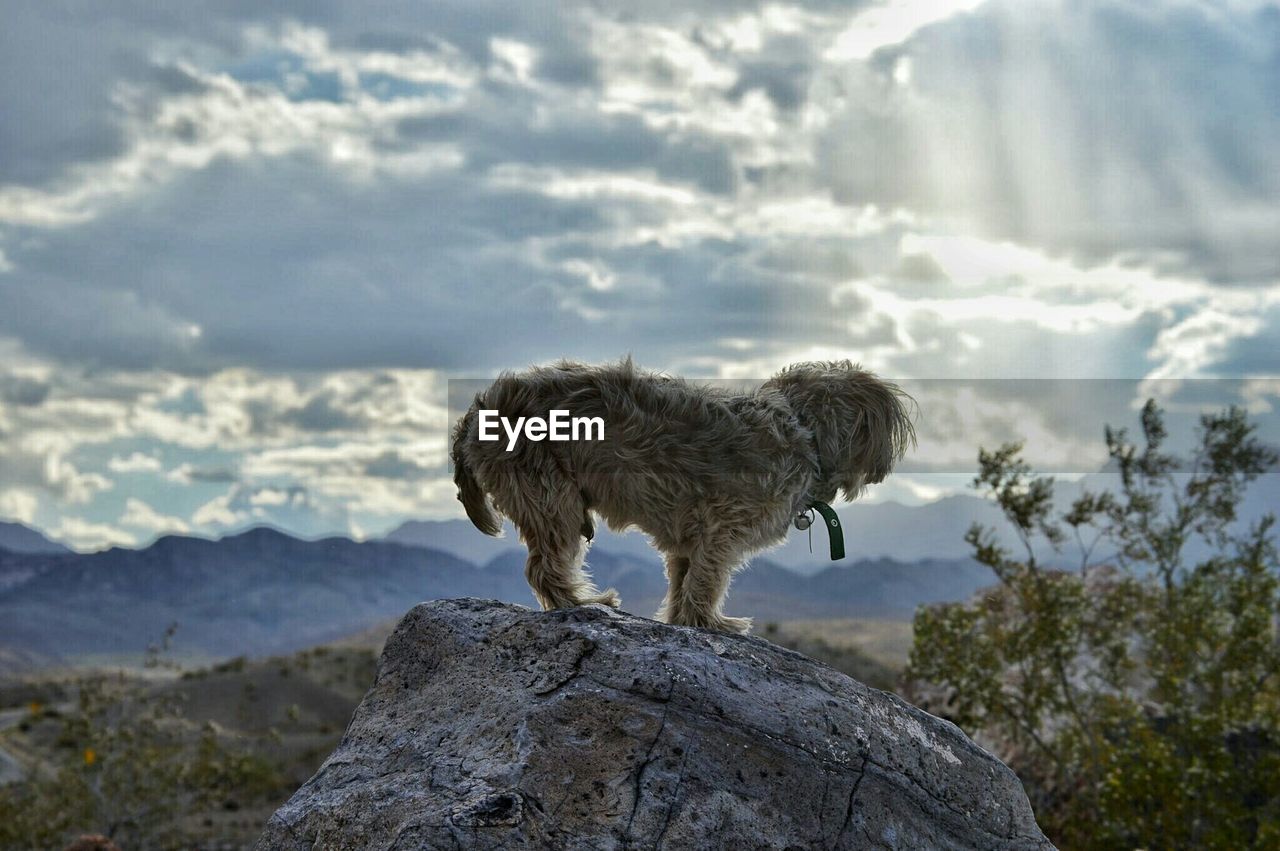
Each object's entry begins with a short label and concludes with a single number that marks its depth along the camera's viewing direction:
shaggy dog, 6.02
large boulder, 4.80
